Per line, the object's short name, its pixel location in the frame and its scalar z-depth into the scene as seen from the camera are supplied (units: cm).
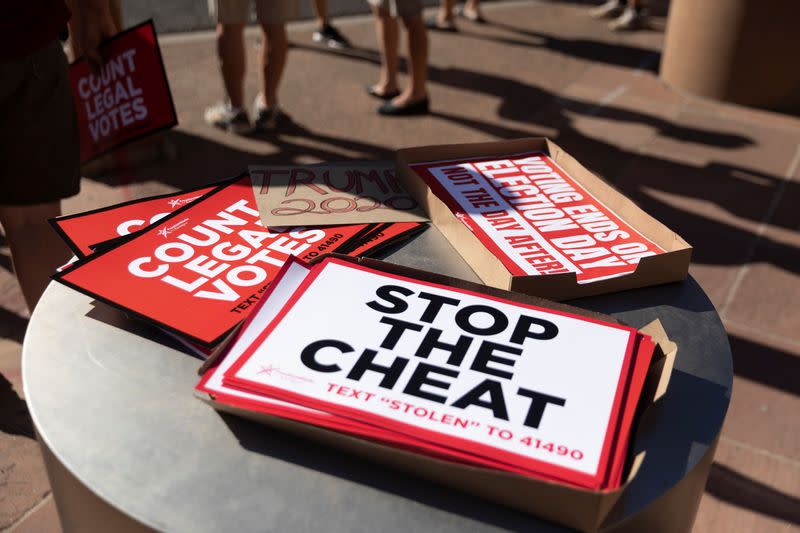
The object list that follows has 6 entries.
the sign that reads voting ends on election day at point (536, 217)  127
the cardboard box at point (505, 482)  80
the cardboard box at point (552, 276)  118
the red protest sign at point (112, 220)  129
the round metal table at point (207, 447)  84
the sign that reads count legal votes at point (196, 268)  112
